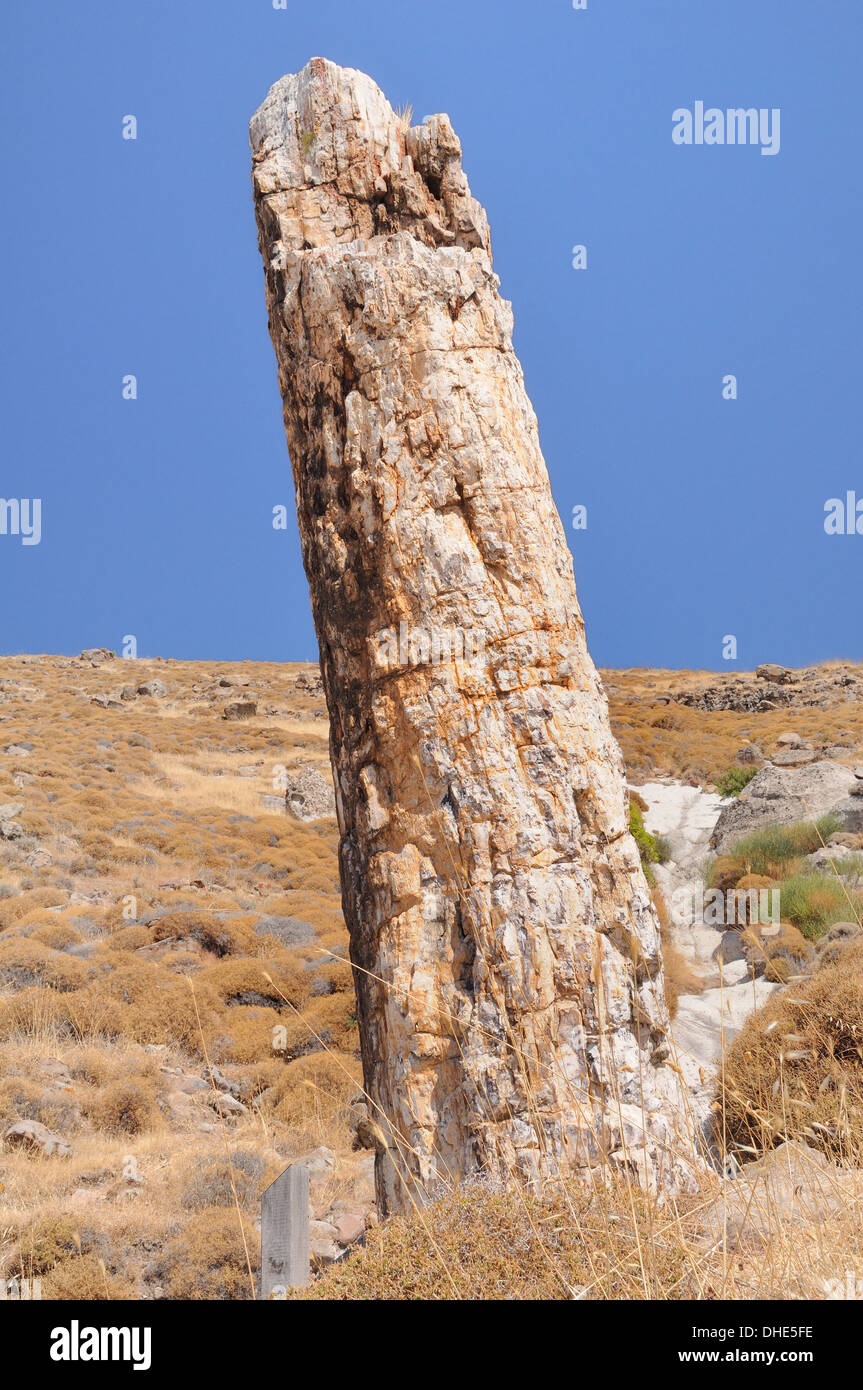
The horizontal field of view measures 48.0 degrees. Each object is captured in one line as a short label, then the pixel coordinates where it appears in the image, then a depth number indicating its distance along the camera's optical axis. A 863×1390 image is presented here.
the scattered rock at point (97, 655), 45.97
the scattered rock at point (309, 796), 21.42
